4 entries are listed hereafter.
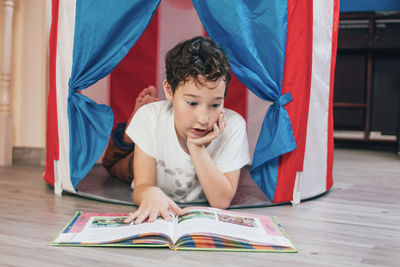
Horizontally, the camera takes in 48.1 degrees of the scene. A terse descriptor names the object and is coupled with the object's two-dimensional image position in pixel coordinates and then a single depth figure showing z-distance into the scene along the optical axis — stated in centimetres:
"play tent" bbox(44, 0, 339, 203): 154
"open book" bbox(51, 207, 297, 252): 108
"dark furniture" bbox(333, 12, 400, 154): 381
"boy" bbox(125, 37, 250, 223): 132
